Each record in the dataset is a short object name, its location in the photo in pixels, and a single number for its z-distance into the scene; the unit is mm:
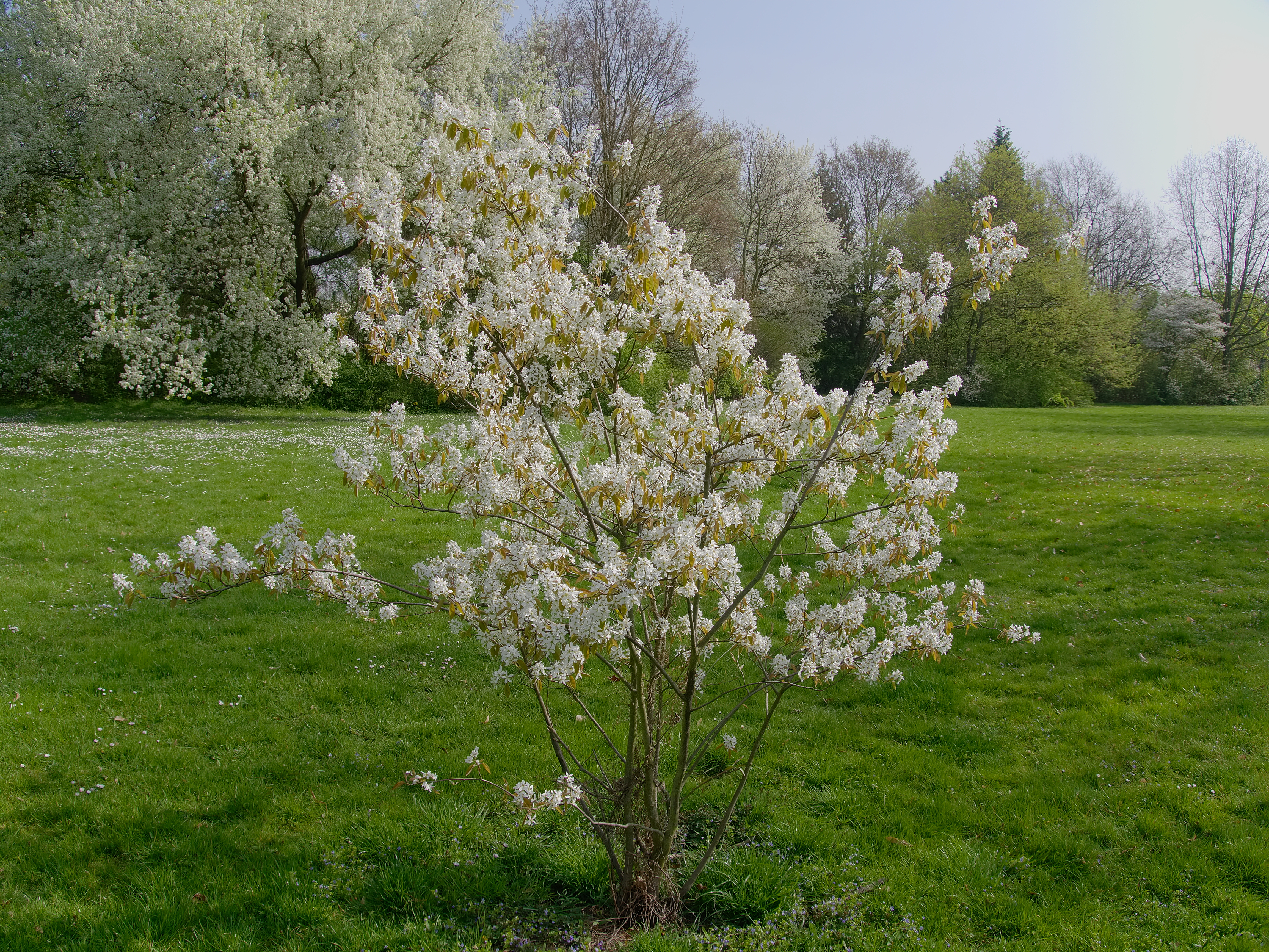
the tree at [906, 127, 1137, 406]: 35344
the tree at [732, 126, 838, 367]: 37250
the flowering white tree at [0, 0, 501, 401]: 18562
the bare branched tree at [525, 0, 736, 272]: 27188
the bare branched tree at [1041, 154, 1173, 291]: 47812
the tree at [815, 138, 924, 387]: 40312
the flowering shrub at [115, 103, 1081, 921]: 3395
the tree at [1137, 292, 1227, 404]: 40469
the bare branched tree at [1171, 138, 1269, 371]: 42469
